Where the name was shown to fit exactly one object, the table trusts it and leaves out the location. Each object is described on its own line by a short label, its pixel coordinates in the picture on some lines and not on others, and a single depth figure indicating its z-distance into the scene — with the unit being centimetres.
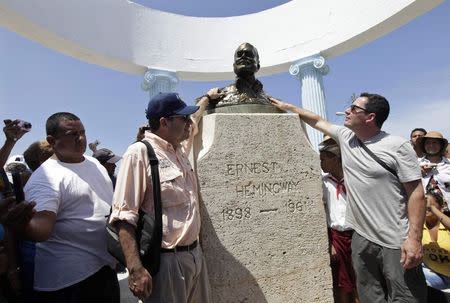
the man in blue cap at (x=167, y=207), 224
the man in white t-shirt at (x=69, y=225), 242
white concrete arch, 952
